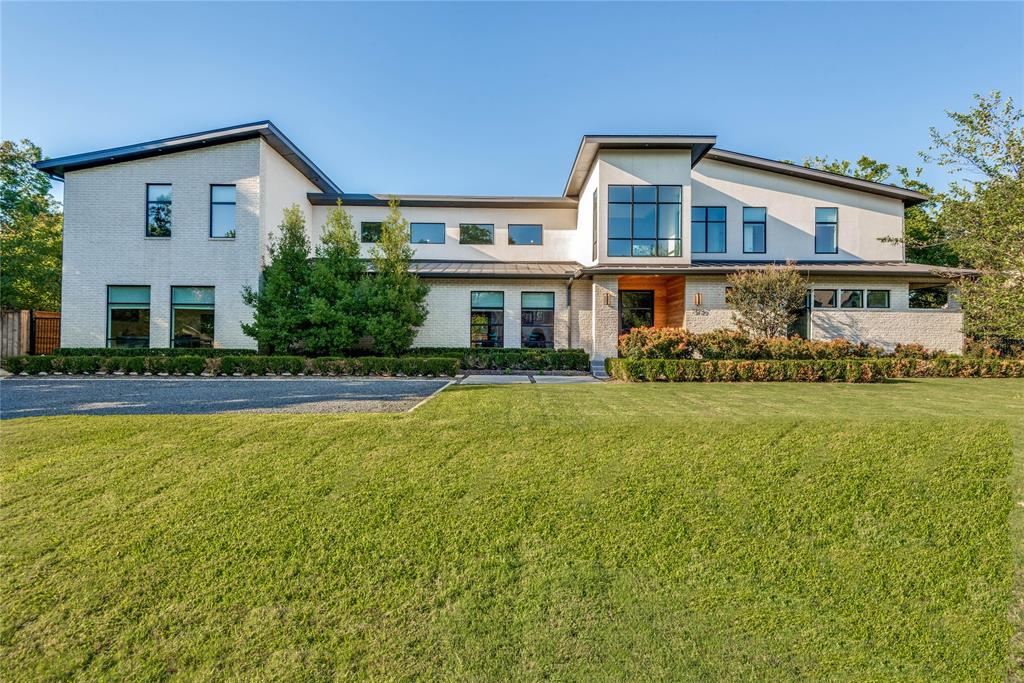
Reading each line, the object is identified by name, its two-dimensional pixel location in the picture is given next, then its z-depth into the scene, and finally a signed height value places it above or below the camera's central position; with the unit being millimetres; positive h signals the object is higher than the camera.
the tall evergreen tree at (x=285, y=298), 14219 +1361
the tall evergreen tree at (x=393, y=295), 14281 +1518
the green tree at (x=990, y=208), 8188 +2649
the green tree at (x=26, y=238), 17906 +4168
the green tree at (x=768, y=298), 13992 +1517
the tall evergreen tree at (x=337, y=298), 13992 +1358
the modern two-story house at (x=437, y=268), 15508 +2598
